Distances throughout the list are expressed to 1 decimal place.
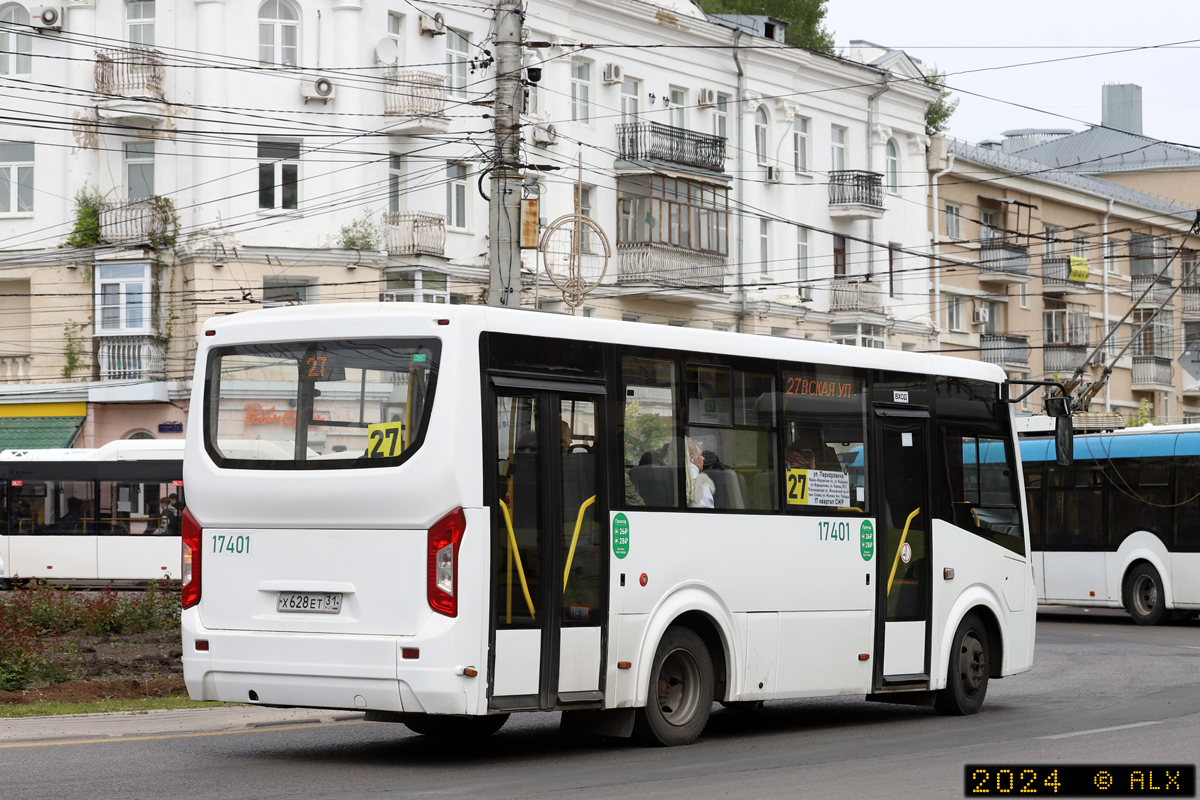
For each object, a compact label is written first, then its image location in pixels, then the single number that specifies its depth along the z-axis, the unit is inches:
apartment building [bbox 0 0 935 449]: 1541.6
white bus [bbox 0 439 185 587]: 1406.3
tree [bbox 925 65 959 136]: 2503.6
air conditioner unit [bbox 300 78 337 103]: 1552.7
